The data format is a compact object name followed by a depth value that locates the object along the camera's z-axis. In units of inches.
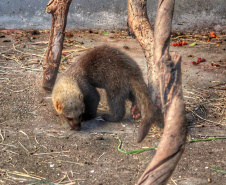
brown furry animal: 394.0
